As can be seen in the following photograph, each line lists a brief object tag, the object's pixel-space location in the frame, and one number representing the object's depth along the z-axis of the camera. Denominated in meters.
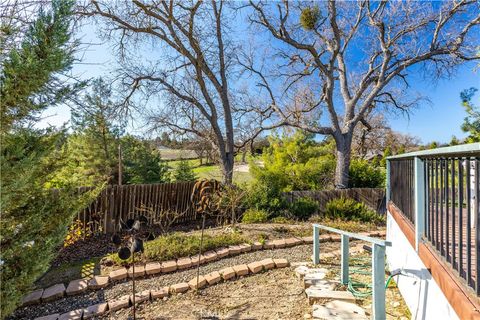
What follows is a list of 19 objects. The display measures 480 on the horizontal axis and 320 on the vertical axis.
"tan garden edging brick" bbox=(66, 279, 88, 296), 3.28
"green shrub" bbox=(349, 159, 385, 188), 9.62
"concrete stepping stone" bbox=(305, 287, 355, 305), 2.70
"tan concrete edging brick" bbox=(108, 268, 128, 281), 3.59
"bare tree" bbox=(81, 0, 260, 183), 7.95
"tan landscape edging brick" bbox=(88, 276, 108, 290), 3.39
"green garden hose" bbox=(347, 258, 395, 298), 2.89
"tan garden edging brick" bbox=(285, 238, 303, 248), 5.01
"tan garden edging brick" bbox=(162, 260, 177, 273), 3.85
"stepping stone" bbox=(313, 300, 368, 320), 2.37
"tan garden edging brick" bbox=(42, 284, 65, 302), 3.17
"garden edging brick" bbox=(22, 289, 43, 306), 3.08
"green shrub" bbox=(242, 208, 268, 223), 6.79
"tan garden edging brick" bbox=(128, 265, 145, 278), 3.68
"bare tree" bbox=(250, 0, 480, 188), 9.39
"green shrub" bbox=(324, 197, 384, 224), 7.39
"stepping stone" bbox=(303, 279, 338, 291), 2.97
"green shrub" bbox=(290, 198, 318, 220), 7.46
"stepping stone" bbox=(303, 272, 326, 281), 3.21
